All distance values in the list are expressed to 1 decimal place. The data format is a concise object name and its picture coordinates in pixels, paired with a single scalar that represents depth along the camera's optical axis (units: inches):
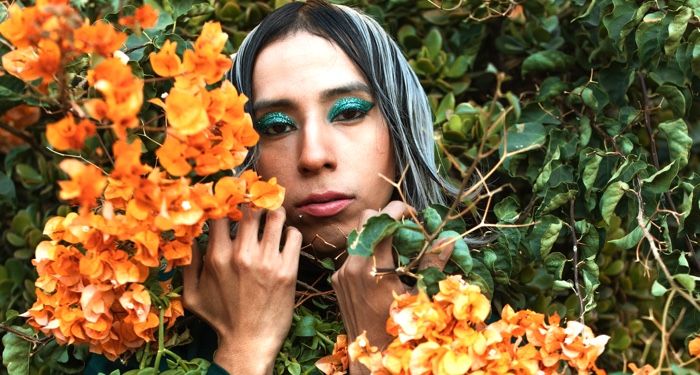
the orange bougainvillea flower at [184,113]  45.4
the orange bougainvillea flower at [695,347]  54.2
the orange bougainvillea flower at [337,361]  59.4
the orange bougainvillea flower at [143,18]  46.6
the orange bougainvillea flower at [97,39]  44.8
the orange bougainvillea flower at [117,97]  42.5
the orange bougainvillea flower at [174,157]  46.8
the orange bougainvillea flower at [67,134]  41.9
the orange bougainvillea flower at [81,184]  41.8
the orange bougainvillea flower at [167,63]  48.2
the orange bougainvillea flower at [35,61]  44.9
